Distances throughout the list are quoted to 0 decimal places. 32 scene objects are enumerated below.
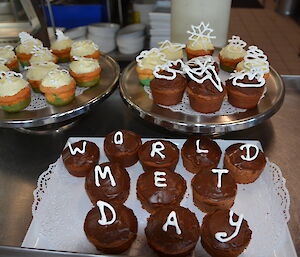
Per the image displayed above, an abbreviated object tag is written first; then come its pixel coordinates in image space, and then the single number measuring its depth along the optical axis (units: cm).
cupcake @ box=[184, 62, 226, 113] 44
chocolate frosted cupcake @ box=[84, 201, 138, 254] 32
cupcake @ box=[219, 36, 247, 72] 55
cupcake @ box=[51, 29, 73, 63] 61
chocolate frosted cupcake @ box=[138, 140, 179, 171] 41
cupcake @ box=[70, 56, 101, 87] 51
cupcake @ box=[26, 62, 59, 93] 51
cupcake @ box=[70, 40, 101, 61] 58
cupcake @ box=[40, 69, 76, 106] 47
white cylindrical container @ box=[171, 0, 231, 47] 62
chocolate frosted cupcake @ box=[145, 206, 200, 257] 31
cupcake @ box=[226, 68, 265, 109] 44
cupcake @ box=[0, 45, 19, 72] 57
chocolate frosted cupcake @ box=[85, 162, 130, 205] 37
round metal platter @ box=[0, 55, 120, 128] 45
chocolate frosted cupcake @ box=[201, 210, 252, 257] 31
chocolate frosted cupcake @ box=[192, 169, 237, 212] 36
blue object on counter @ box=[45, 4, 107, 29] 90
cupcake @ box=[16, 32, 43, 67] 59
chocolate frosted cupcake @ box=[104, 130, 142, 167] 42
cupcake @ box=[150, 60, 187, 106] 46
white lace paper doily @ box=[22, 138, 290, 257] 33
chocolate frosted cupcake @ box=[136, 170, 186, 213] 36
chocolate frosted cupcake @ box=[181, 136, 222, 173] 41
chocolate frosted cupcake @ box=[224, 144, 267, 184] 39
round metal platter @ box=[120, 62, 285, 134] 43
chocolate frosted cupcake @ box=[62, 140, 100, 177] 41
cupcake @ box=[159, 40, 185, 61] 56
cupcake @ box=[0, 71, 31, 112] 46
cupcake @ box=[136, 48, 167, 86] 51
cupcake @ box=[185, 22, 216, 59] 58
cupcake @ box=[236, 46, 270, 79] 49
